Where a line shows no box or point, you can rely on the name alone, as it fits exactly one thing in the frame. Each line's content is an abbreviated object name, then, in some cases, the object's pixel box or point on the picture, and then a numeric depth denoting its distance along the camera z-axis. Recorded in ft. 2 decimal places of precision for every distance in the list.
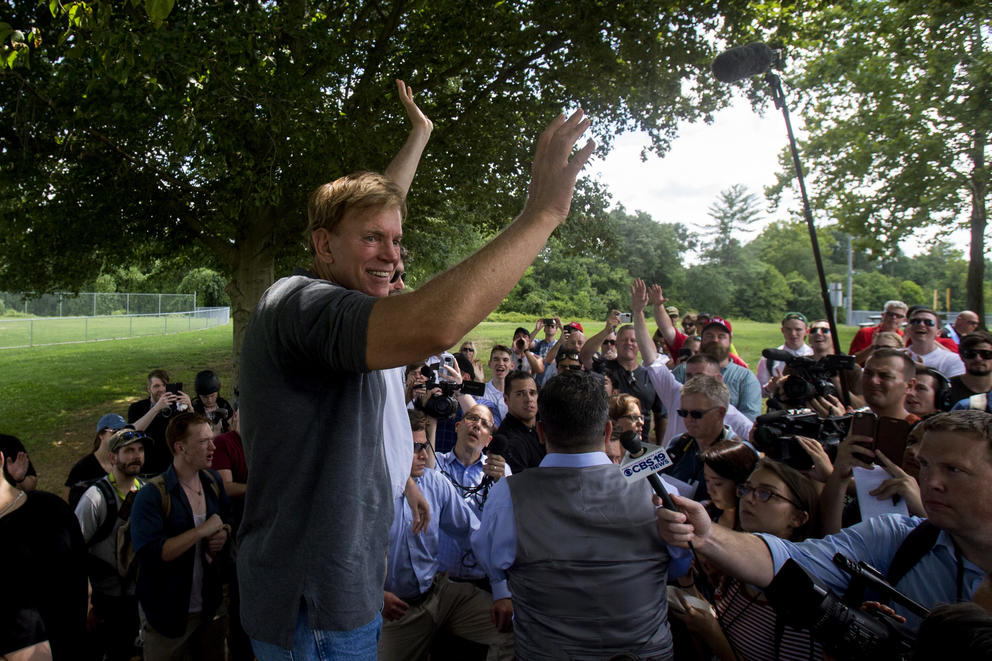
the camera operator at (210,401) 20.68
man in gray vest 7.23
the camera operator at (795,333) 23.35
